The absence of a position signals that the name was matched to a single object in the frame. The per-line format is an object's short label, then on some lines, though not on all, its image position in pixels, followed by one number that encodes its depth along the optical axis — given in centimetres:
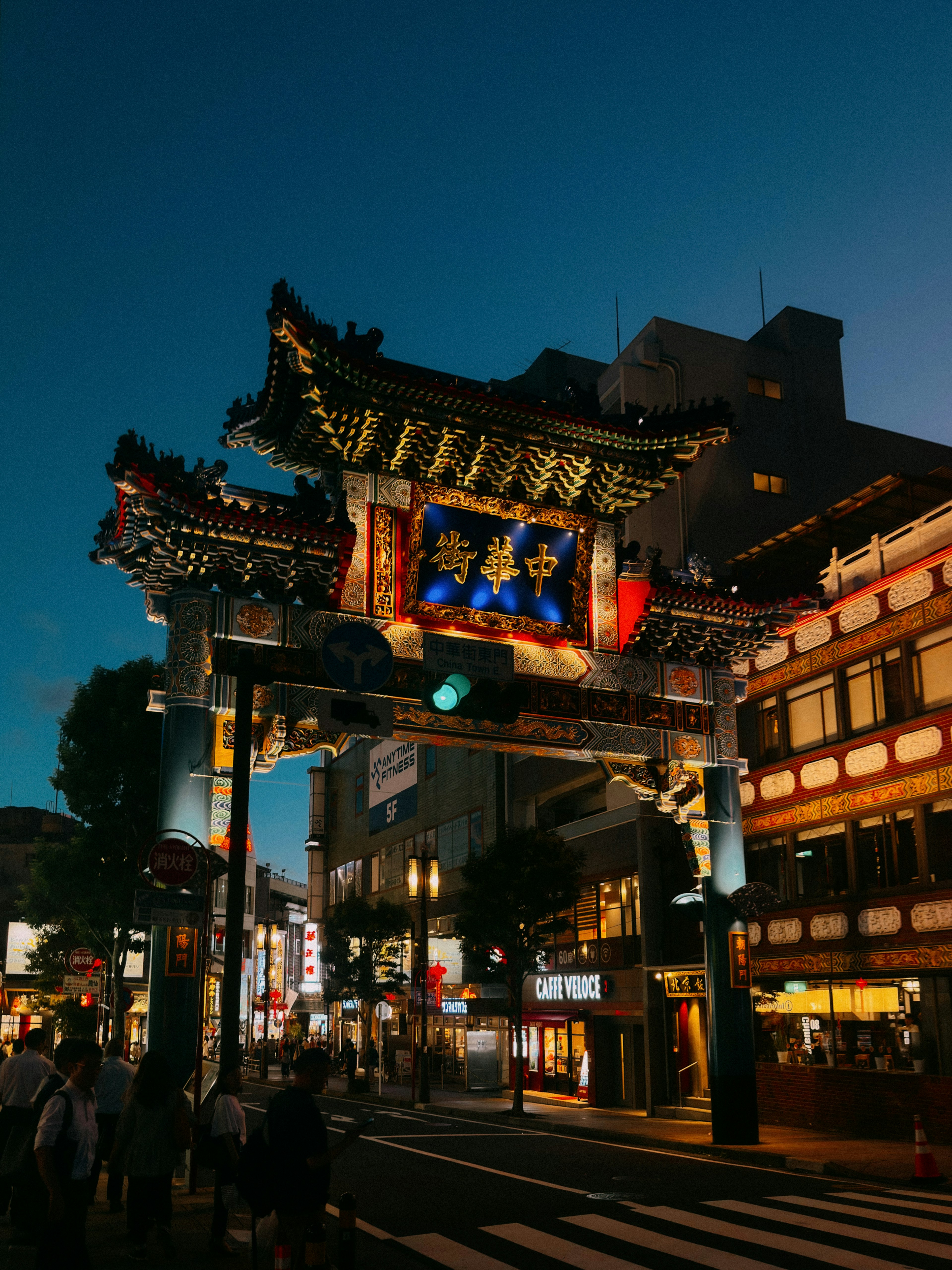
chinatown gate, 1769
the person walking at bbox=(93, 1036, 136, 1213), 1266
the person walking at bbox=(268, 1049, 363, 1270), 723
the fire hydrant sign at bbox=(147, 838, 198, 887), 1345
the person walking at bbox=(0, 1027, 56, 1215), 1138
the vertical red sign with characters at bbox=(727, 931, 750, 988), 2089
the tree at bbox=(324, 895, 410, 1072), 4622
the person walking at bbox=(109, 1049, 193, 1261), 1018
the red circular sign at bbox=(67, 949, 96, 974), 2561
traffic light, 1673
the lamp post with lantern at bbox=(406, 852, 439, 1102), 3475
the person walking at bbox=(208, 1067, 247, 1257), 1053
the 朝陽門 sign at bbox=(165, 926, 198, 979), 1591
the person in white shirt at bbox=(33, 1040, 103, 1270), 742
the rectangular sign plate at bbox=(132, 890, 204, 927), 1358
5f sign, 5447
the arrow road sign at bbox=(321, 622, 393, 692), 1667
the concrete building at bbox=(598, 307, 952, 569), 3678
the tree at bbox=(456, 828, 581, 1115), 3155
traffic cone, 1559
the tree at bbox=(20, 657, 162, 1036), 3177
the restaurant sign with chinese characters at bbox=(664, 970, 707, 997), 2847
